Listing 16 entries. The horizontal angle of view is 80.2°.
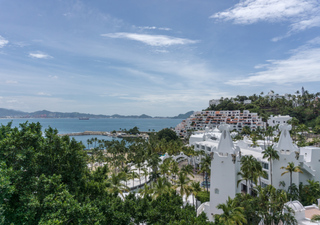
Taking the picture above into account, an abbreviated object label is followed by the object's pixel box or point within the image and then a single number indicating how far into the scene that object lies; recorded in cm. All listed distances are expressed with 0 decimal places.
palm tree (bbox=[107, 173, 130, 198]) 2945
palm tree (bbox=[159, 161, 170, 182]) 3890
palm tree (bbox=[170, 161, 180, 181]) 3928
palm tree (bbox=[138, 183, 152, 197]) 2824
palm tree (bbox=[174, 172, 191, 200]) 2883
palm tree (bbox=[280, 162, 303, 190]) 2755
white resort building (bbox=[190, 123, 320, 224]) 2466
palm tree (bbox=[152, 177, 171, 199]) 2782
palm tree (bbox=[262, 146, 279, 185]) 2925
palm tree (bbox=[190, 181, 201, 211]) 2958
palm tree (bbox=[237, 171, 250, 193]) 2712
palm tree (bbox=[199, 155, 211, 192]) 3692
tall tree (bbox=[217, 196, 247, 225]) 1833
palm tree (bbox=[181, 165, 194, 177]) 3925
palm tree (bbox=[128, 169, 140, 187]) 3872
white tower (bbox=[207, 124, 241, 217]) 2458
